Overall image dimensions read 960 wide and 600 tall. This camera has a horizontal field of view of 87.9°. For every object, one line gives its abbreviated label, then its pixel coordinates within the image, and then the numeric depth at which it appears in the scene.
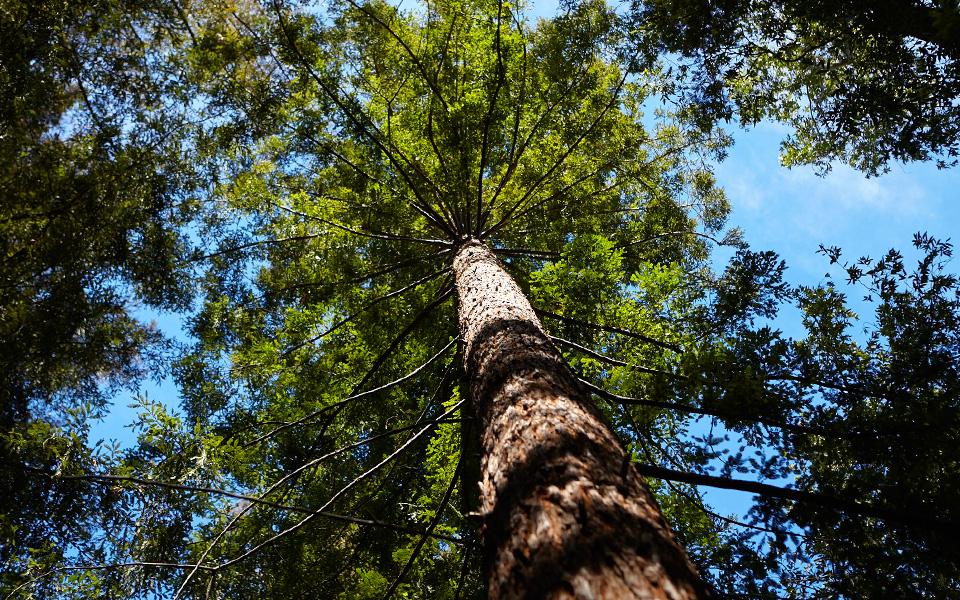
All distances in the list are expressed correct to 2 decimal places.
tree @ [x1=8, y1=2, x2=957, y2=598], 2.97
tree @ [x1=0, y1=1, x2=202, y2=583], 5.36
